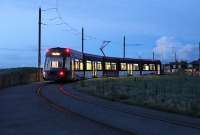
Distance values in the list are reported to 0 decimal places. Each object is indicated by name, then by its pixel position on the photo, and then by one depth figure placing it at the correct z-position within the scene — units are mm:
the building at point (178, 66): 66560
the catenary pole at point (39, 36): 25707
